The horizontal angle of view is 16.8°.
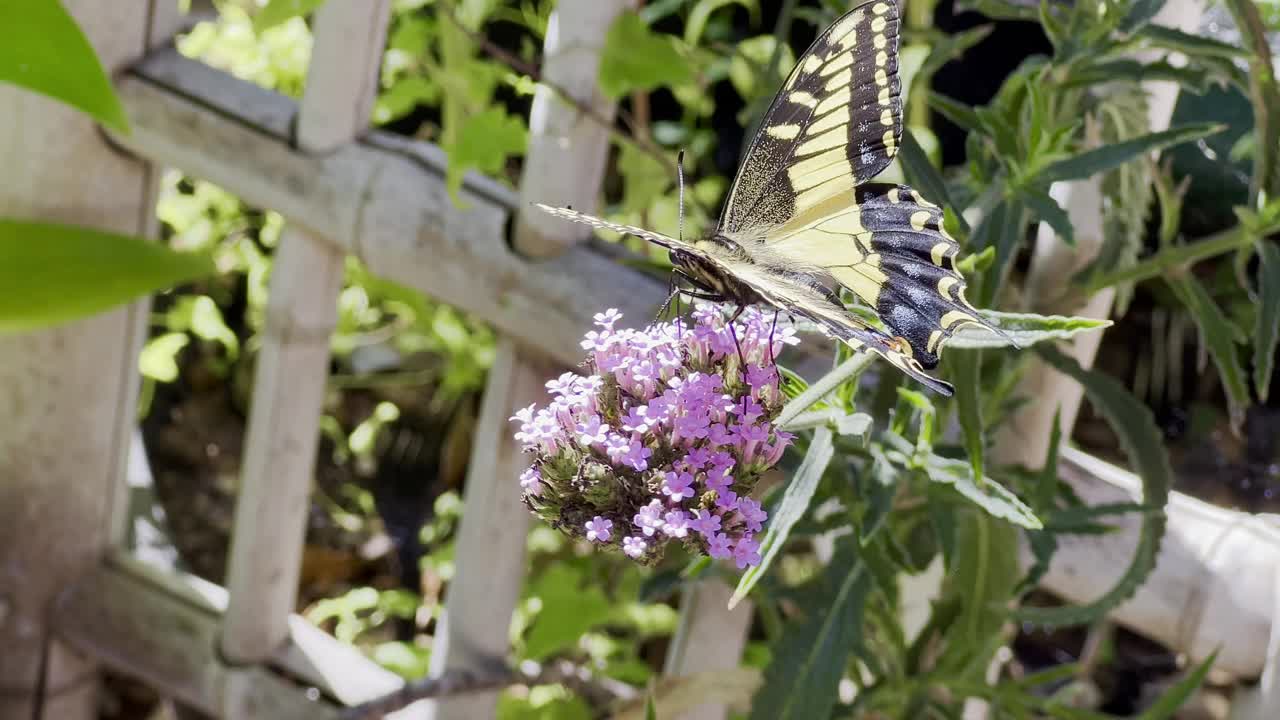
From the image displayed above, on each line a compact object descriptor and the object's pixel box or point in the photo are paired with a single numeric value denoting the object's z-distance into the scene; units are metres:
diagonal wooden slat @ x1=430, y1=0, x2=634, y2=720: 0.78
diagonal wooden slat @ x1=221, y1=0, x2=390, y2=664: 0.85
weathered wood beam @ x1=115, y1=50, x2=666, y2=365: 0.80
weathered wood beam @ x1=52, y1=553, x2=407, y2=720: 0.99
